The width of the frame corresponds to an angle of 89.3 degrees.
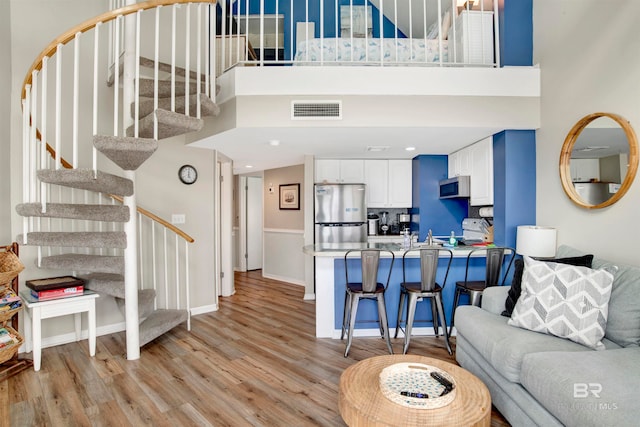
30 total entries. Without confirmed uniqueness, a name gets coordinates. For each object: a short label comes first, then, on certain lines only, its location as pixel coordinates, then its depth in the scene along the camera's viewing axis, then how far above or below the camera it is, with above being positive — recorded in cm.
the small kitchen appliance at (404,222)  523 -24
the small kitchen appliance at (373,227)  507 -31
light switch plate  386 -11
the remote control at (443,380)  148 -82
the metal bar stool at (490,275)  289 -62
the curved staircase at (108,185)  228 +20
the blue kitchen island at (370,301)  323 -84
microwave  405 +26
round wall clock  390 +43
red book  263 -69
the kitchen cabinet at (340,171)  493 +56
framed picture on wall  560 +21
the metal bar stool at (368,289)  281 -74
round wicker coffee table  126 -83
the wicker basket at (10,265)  245 -42
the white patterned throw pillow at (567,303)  187 -59
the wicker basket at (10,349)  238 -103
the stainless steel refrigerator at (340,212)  473 -7
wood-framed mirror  227 +35
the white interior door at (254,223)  679 -30
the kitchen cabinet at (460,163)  405 +58
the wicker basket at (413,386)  136 -82
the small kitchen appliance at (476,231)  390 -32
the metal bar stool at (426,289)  283 -74
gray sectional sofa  133 -80
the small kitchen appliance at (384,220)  527 -21
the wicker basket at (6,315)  242 -78
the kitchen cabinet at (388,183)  501 +38
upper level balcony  302 +110
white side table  256 -83
